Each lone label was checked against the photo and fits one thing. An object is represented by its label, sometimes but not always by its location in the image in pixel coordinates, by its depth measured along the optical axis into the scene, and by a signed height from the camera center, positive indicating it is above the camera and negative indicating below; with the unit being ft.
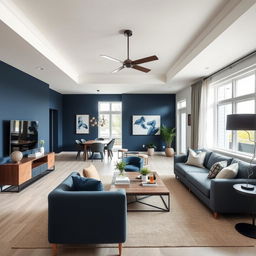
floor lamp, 8.58 +0.17
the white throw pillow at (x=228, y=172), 10.66 -2.59
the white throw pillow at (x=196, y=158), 15.46 -2.65
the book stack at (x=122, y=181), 11.41 -3.29
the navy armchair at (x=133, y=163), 15.31 -3.22
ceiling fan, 11.79 +4.09
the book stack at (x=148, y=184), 11.07 -3.38
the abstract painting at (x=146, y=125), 31.04 +0.19
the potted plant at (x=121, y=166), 12.03 -2.52
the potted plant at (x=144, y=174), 11.92 -2.99
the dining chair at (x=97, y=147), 23.87 -2.64
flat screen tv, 15.14 -0.81
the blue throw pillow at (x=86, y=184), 7.66 -2.37
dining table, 24.72 -2.74
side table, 8.12 -4.66
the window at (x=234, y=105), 13.78 +1.72
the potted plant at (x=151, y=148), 29.10 -3.42
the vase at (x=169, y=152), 28.17 -3.81
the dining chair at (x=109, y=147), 25.54 -2.81
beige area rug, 7.77 -4.73
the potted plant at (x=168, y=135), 29.04 -1.35
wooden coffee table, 10.07 -3.46
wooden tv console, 13.29 -3.37
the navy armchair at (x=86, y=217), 6.63 -3.19
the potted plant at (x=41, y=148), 18.61 -2.24
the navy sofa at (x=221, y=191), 9.61 -3.51
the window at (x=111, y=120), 32.24 +1.02
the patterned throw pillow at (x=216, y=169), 11.74 -2.61
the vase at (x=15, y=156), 13.94 -2.23
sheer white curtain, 19.01 +0.94
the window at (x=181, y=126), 27.98 +0.04
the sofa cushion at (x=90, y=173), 10.13 -2.54
